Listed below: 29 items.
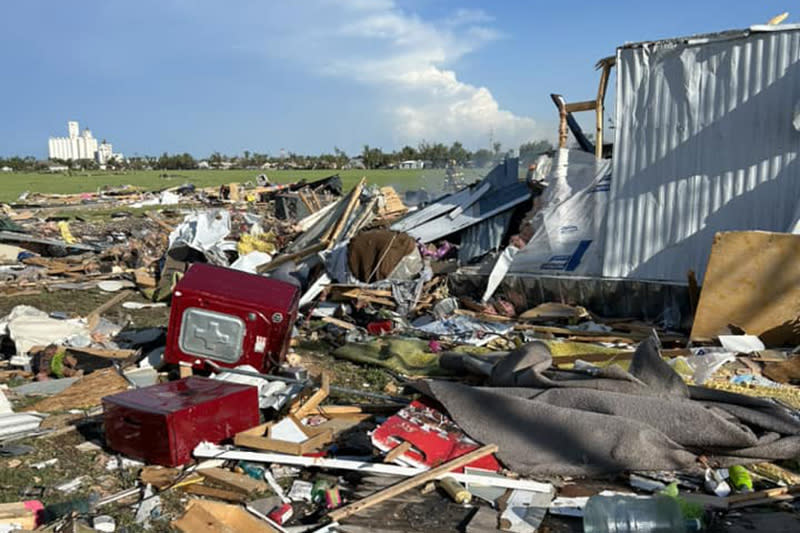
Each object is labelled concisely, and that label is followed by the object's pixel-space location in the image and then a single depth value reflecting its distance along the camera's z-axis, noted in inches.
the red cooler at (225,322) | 233.8
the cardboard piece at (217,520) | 141.1
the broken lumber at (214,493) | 159.6
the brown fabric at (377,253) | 386.9
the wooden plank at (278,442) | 176.6
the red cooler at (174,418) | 172.2
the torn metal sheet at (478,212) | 447.2
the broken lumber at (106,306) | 342.1
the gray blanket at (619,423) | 165.0
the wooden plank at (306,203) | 740.0
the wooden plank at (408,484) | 148.0
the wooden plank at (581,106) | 380.8
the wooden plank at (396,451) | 165.2
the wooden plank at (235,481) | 162.2
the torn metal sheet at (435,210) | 475.5
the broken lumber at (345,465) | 160.7
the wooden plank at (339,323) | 341.1
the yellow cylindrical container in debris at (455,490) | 154.9
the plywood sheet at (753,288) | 276.7
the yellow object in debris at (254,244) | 491.2
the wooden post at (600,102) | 364.8
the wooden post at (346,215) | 462.0
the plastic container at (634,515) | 139.5
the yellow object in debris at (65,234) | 664.9
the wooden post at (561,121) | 408.5
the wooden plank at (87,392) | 227.3
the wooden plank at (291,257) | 429.8
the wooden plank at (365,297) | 362.6
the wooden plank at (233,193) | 1205.1
